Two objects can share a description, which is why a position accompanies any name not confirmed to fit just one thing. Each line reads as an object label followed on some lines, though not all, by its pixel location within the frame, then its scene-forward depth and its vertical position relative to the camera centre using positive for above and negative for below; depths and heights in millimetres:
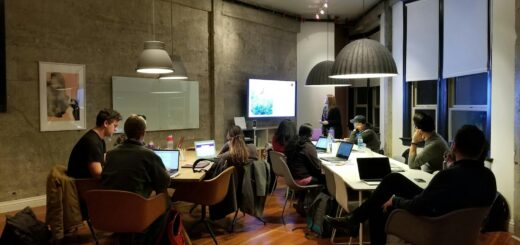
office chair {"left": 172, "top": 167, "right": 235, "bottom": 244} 3904 -816
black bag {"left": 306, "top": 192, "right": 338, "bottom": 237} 4141 -1096
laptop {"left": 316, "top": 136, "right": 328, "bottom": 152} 5784 -497
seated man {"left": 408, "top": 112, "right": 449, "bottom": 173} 4039 -392
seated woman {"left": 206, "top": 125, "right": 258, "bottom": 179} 4176 -475
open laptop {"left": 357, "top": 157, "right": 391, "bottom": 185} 3607 -536
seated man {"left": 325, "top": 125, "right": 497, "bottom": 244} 2479 -471
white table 3383 -630
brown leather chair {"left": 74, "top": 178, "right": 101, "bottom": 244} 3637 -687
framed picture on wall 5457 +237
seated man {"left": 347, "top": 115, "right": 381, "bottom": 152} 5934 -343
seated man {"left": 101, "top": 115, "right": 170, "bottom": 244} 2934 -421
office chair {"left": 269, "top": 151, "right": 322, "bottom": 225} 4496 -720
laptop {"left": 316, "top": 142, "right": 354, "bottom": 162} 4841 -534
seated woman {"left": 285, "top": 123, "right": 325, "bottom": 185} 4578 -575
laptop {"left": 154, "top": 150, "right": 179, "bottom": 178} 4012 -482
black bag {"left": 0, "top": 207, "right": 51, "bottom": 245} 3328 -1051
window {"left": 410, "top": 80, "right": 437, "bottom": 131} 6566 +256
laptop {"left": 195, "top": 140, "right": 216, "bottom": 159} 4969 -483
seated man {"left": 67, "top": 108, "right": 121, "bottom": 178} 3641 -427
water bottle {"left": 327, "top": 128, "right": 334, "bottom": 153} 5622 -455
